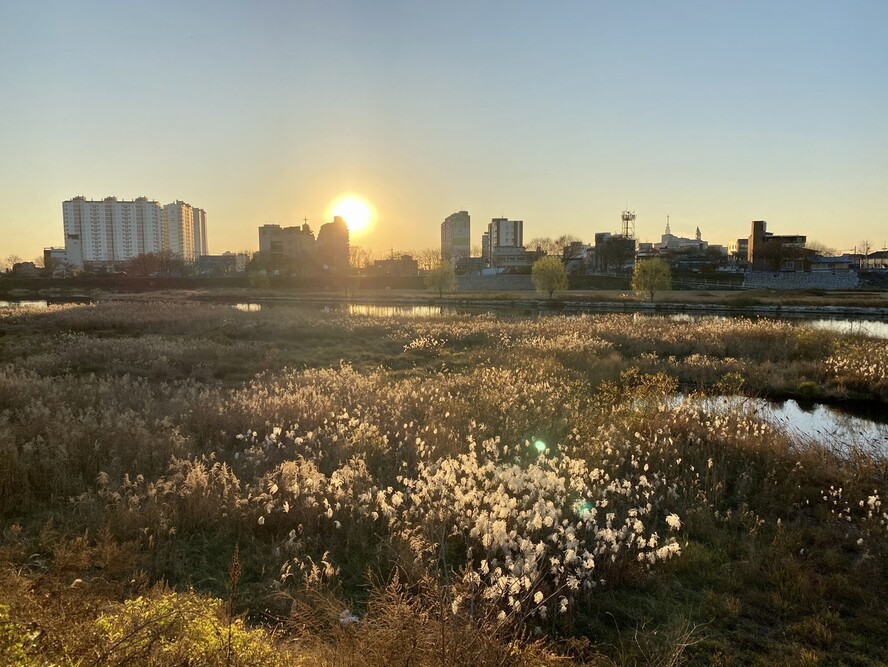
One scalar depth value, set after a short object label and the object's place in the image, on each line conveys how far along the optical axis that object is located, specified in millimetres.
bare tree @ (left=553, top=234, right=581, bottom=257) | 168112
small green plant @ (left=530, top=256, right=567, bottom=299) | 72625
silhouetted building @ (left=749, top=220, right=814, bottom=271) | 116812
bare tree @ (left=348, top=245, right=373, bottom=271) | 159750
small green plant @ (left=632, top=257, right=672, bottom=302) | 67812
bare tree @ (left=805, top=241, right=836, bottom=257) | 158125
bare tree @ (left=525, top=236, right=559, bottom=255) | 171875
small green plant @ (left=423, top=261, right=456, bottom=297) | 79875
